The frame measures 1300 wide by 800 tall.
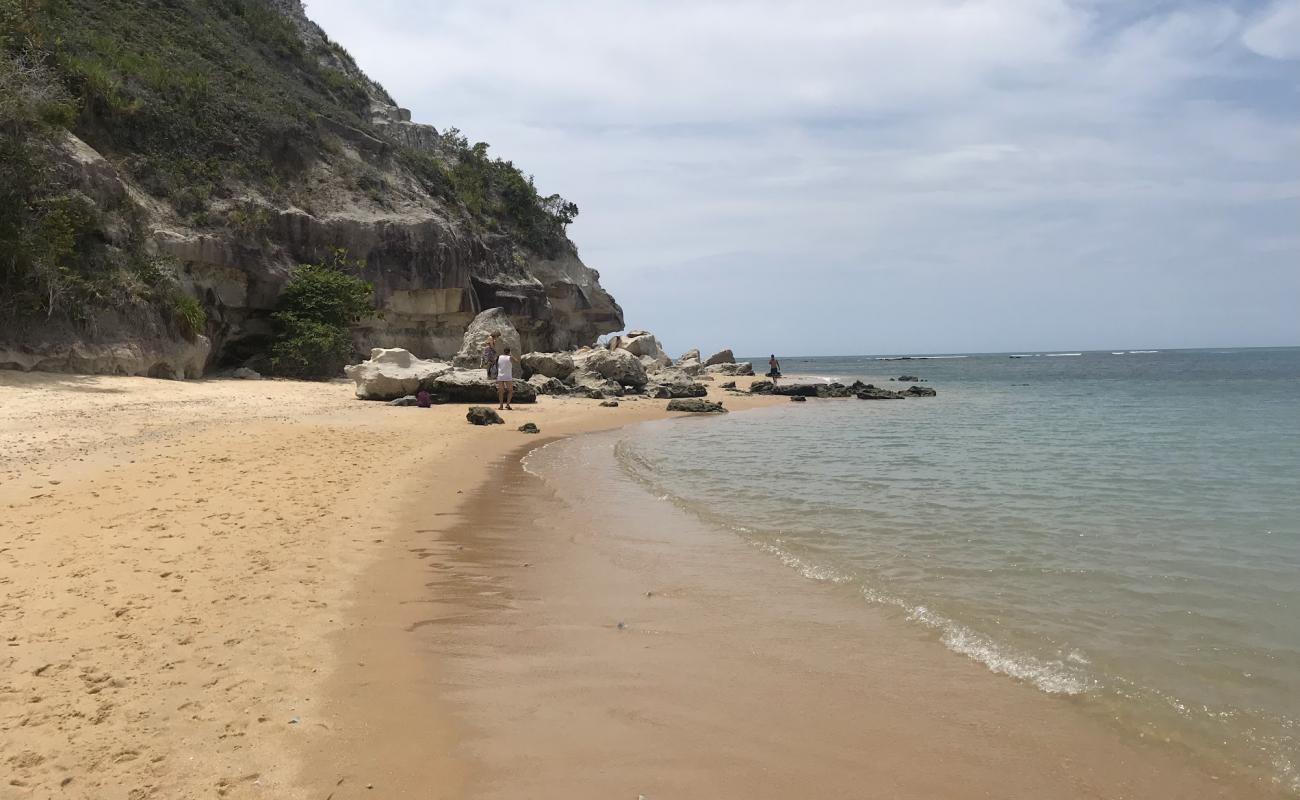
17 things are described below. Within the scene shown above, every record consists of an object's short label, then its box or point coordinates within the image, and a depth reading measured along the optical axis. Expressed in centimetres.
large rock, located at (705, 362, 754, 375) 5275
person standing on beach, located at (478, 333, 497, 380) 2234
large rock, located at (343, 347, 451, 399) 1984
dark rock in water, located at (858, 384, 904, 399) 3234
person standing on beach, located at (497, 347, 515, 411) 2012
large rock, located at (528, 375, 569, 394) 2606
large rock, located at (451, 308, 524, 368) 2441
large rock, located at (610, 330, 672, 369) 4606
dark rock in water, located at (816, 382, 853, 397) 3388
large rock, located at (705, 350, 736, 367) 5725
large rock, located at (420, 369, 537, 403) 2038
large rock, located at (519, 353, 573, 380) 2756
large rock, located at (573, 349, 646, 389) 2958
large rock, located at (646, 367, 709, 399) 2875
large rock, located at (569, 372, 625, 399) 2659
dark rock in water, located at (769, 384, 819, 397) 3369
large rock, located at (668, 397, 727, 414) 2381
